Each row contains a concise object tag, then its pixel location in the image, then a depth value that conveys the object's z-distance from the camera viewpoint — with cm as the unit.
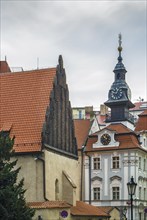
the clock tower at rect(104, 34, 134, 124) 8094
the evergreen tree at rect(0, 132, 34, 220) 3428
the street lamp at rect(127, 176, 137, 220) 3206
